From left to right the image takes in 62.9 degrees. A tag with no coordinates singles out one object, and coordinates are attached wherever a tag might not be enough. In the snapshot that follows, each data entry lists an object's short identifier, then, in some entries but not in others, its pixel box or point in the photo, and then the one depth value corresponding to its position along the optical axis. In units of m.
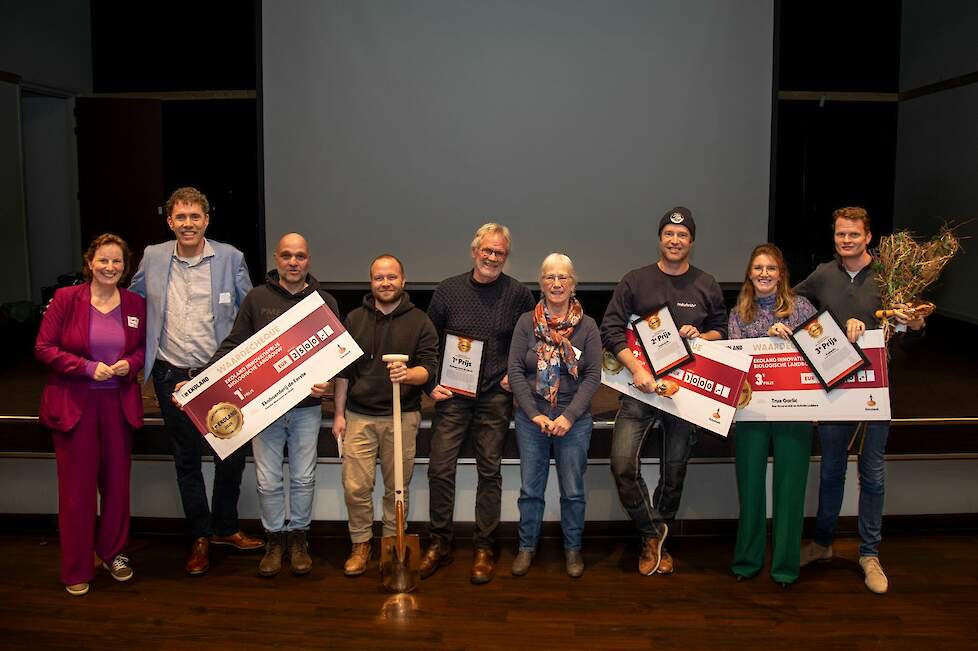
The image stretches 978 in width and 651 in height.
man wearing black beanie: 3.27
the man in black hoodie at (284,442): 3.27
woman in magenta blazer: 3.14
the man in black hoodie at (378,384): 3.24
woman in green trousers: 3.24
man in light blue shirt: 3.31
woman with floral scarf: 3.19
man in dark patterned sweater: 3.33
